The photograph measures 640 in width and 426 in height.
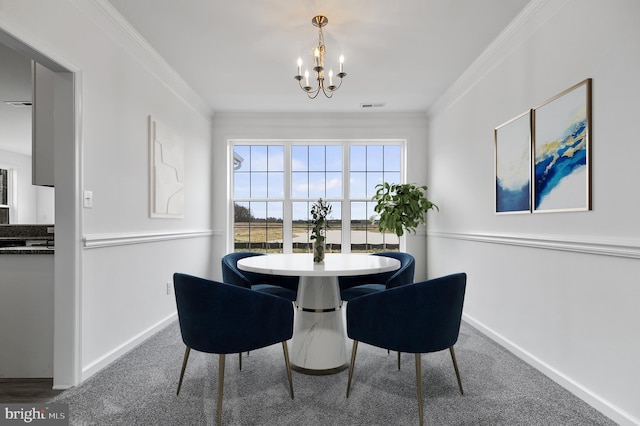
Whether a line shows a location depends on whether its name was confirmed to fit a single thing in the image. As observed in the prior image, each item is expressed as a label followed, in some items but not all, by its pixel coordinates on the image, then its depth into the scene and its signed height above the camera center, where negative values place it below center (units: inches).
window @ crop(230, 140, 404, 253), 199.3 +12.7
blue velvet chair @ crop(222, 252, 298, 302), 105.6 -23.4
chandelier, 96.7 +46.8
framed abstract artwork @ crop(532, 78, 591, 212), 79.1 +15.0
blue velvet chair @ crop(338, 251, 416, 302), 103.9 -23.7
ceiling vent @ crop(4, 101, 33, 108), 171.0 +52.8
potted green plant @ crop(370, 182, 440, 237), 168.6 +1.8
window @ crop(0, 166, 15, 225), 276.1 +12.5
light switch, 89.7 +2.8
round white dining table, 91.4 -29.6
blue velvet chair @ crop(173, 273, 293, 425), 68.9 -21.1
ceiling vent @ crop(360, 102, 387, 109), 176.6 +54.4
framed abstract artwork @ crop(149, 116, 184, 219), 125.2 +15.0
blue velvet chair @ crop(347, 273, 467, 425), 70.5 -21.3
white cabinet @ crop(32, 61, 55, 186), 93.9 +22.5
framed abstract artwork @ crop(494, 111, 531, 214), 101.5 +14.6
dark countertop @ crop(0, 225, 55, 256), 120.6 -8.5
